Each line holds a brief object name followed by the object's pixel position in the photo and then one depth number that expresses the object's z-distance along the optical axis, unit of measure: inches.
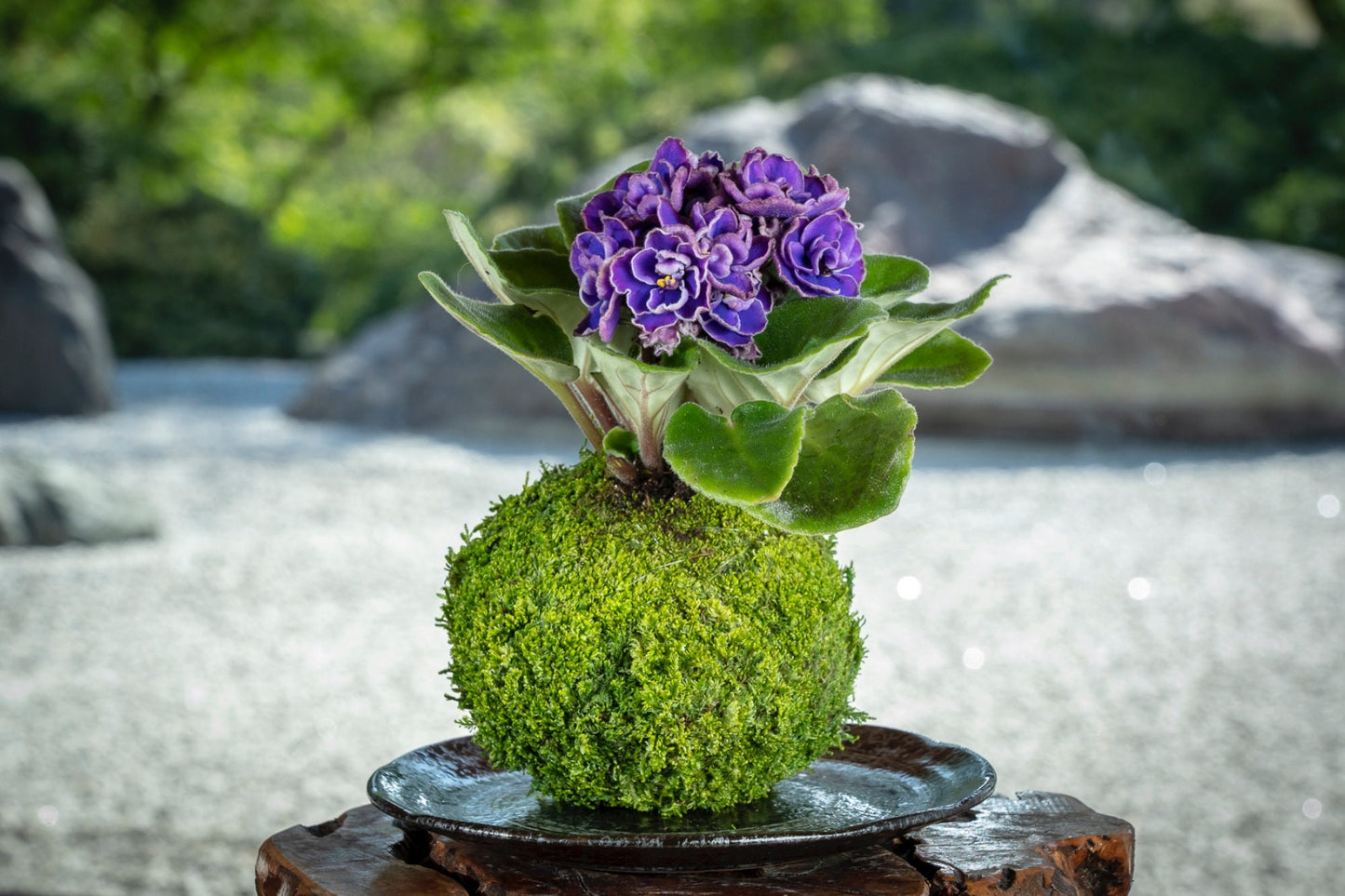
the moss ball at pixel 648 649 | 44.9
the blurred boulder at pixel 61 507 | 206.1
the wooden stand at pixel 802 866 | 46.8
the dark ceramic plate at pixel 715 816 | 42.8
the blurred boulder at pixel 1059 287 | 276.8
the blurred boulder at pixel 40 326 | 324.8
